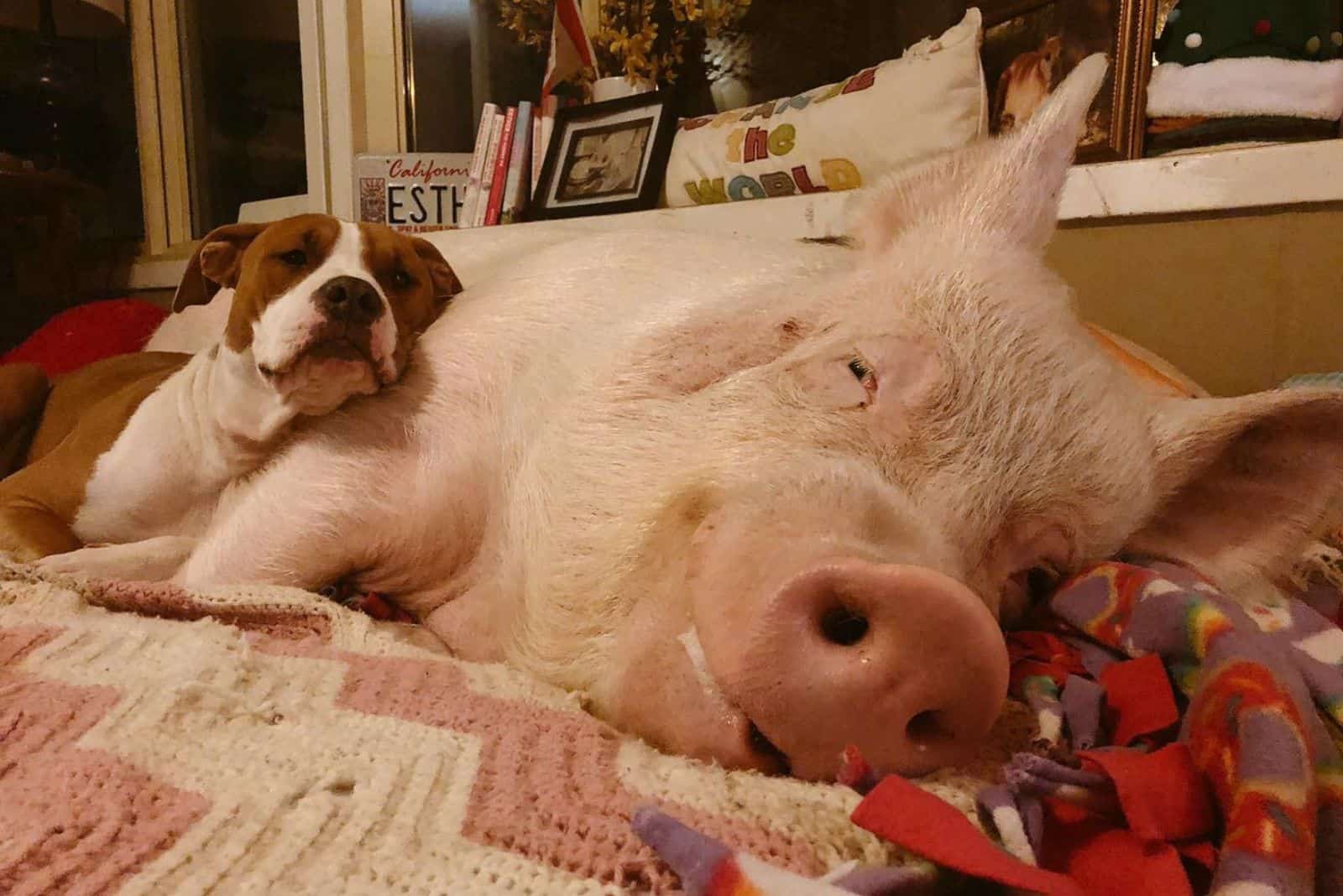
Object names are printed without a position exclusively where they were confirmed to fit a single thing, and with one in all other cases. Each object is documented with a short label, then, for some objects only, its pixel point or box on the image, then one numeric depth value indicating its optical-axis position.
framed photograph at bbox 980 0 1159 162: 1.90
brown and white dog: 1.25
